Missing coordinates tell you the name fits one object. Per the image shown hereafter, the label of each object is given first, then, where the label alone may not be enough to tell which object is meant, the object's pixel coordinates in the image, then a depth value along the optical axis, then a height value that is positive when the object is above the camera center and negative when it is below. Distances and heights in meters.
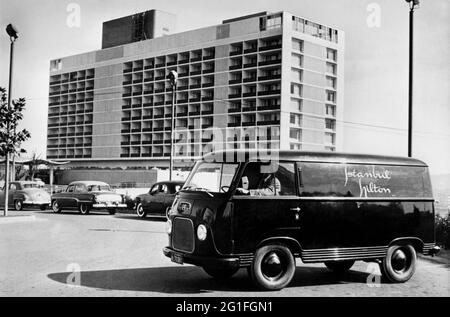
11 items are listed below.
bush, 12.23 -1.41
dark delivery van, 7.01 -0.61
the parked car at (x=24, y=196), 26.44 -1.58
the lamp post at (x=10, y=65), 18.60 +4.05
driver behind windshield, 7.25 -0.15
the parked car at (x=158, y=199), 21.17 -1.28
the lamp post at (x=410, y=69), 13.95 +3.14
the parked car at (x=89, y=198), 23.97 -1.44
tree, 18.28 +1.45
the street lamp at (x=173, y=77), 24.19 +4.59
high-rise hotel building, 68.69 +12.75
